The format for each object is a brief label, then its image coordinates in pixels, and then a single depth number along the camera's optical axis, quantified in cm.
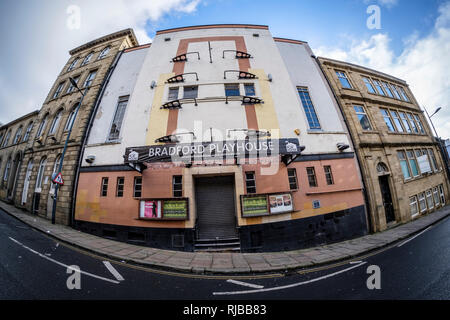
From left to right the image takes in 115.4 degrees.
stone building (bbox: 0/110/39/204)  1367
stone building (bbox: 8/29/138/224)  941
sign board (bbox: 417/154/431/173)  1195
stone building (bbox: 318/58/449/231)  938
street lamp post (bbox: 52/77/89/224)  861
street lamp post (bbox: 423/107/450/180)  1395
